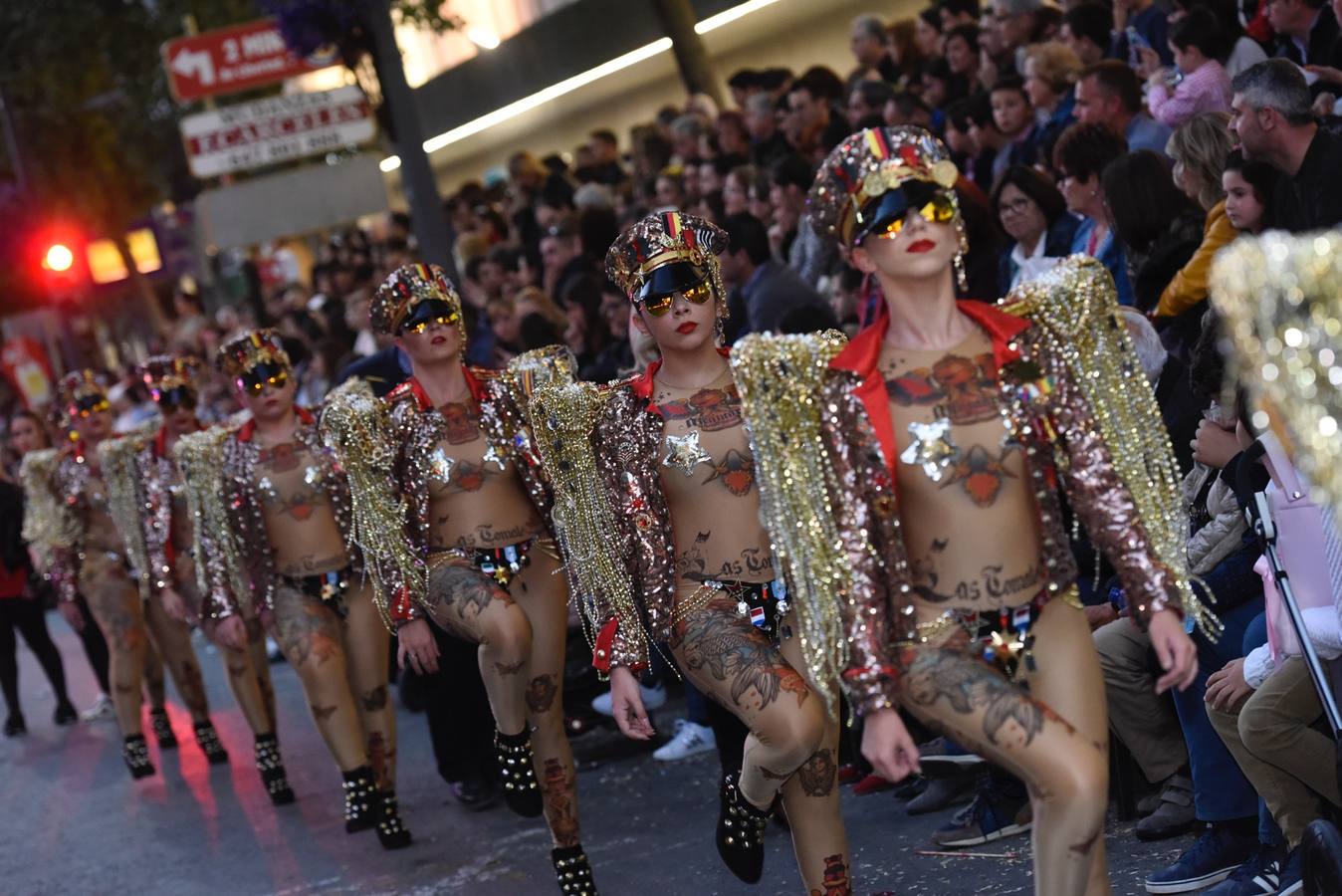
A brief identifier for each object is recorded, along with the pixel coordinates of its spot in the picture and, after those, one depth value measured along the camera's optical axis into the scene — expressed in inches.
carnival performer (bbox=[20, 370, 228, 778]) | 424.8
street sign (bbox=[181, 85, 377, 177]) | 573.3
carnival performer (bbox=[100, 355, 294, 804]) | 366.3
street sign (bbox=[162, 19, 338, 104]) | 611.2
